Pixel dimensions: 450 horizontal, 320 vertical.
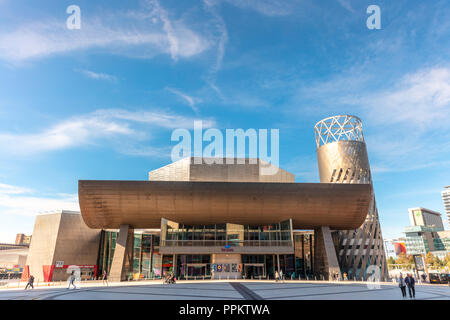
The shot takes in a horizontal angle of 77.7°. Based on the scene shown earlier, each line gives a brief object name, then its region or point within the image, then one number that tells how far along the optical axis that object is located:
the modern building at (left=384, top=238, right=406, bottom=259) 136.98
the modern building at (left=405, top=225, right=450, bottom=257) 149.25
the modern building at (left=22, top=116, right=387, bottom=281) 36.88
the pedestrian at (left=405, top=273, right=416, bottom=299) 14.93
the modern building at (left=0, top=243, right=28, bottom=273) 76.31
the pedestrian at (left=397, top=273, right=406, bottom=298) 15.63
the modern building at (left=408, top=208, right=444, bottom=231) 177.60
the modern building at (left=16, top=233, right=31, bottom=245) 145.18
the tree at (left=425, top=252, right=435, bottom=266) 100.50
